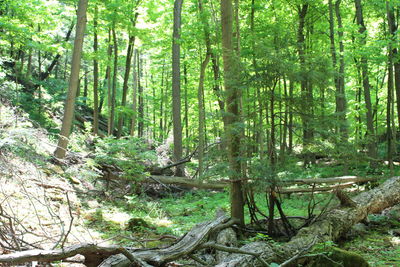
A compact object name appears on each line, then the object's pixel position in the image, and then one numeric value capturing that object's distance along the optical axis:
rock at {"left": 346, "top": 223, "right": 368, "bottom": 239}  6.94
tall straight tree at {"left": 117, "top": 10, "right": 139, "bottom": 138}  17.40
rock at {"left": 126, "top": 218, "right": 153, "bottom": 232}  7.78
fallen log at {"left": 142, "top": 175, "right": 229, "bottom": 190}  12.19
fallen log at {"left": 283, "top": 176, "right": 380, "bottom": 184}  9.16
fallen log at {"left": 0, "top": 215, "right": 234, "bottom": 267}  3.55
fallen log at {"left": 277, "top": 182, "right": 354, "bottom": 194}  7.65
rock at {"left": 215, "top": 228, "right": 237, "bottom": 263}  5.67
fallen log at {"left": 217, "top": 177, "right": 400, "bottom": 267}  4.68
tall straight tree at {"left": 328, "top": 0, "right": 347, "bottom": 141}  13.58
